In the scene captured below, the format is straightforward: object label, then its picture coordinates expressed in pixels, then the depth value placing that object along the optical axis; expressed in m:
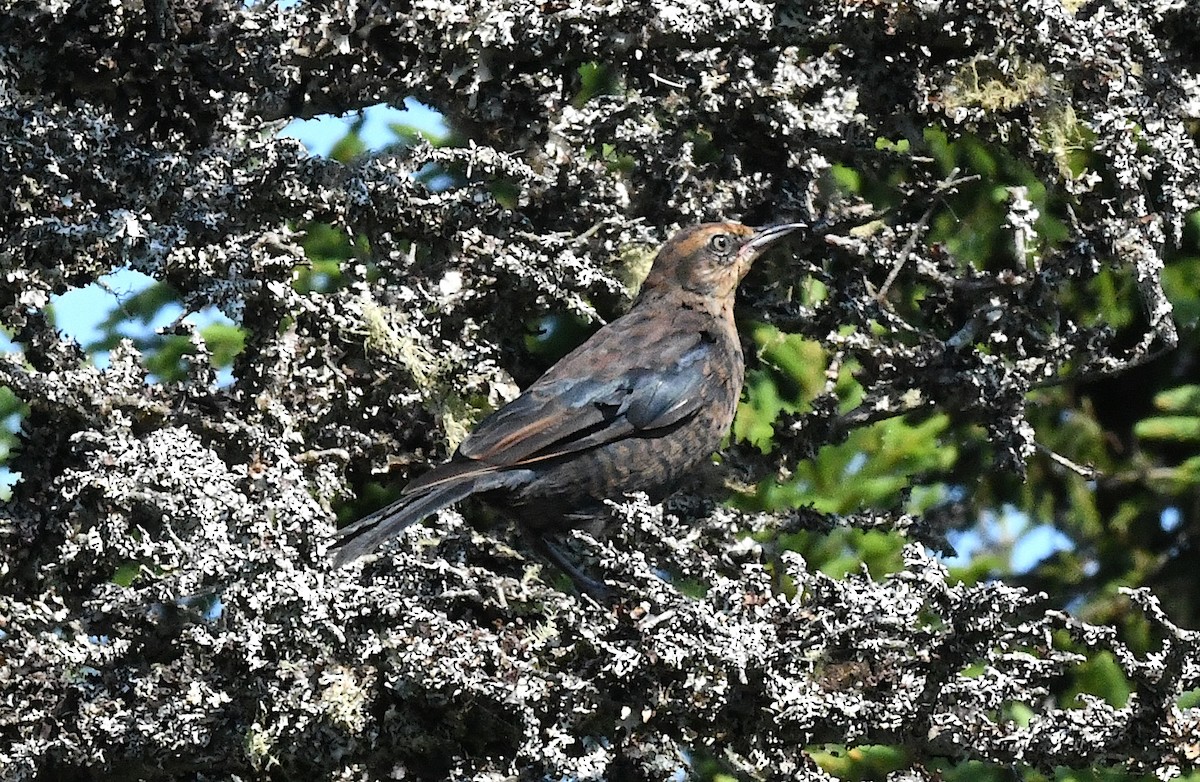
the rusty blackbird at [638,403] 8.91
